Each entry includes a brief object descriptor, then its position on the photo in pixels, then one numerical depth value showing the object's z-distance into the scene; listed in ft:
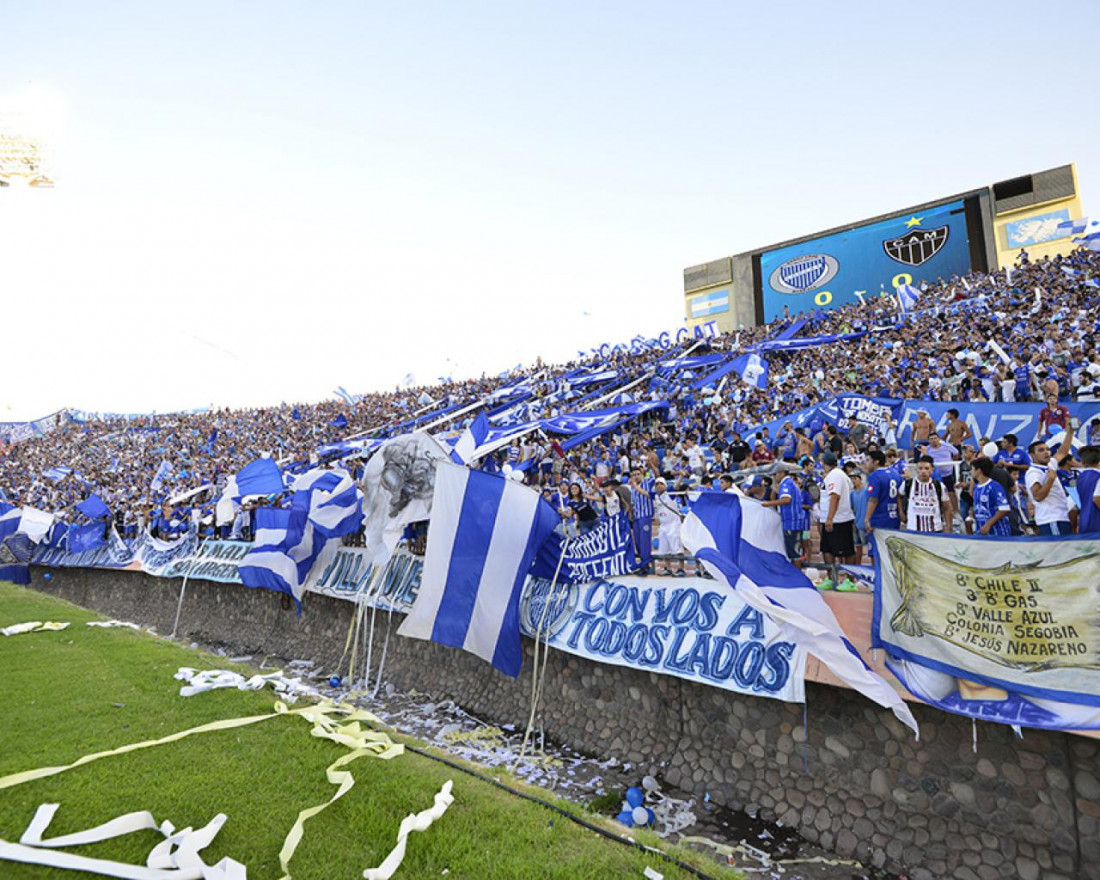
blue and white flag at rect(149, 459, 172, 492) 96.62
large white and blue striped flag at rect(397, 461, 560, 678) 31.50
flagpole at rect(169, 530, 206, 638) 67.56
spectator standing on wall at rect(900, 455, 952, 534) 24.68
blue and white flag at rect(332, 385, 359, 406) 151.94
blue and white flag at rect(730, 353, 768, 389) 73.15
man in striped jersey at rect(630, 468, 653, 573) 30.17
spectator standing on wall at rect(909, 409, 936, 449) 35.23
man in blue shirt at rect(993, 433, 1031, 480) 25.88
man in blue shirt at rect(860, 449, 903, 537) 26.89
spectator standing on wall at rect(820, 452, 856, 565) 26.86
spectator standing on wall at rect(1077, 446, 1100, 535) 19.48
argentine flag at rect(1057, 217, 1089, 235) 96.37
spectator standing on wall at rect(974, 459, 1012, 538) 22.04
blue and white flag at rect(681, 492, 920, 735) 19.95
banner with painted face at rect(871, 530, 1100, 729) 16.62
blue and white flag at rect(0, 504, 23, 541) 90.22
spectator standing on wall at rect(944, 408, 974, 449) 34.60
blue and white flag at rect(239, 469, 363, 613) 49.85
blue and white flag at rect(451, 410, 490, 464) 39.75
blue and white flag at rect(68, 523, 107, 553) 86.33
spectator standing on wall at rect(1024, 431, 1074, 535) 21.93
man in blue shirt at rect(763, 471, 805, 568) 28.35
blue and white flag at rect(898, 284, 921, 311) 87.12
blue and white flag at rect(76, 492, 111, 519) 83.51
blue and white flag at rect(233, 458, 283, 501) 53.88
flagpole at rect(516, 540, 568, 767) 32.70
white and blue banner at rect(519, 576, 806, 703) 24.59
